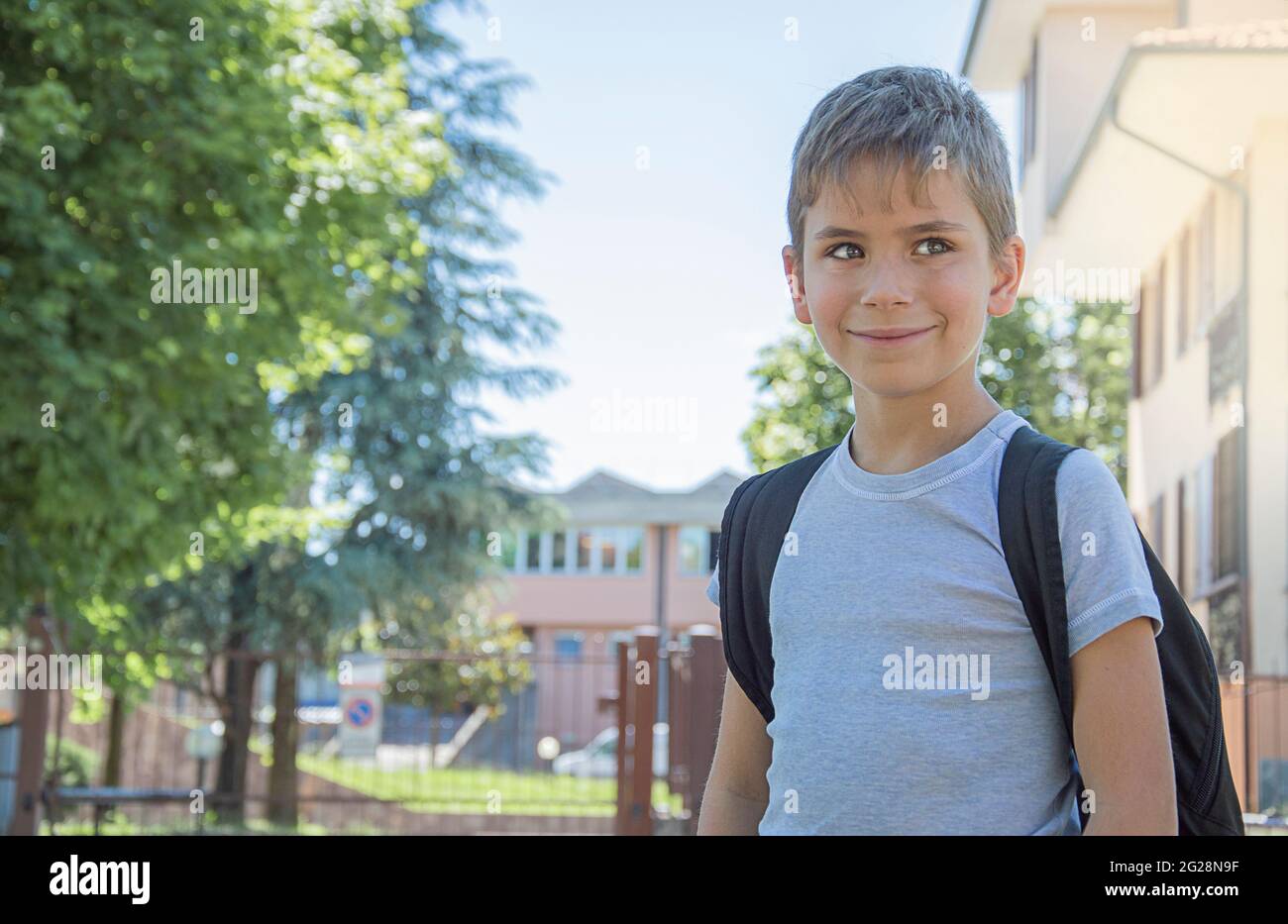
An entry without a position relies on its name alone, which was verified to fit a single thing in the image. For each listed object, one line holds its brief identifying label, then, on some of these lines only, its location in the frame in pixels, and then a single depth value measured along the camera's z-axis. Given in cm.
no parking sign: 1503
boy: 140
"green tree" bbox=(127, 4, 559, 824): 2545
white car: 3123
